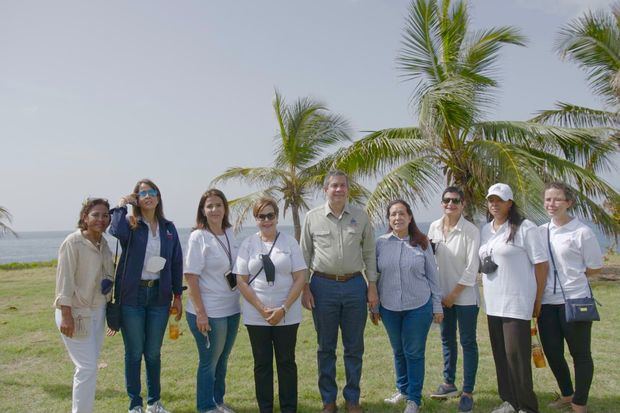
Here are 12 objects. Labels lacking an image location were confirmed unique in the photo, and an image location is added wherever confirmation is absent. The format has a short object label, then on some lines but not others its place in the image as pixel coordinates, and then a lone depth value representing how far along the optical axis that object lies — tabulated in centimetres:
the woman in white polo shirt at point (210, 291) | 410
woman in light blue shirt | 426
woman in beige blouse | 386
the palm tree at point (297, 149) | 1375
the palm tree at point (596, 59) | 1177
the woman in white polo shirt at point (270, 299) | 401
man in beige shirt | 424
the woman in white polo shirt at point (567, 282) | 411
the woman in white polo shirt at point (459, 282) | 440
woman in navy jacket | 411
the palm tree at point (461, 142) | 936
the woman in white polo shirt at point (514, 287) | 399
